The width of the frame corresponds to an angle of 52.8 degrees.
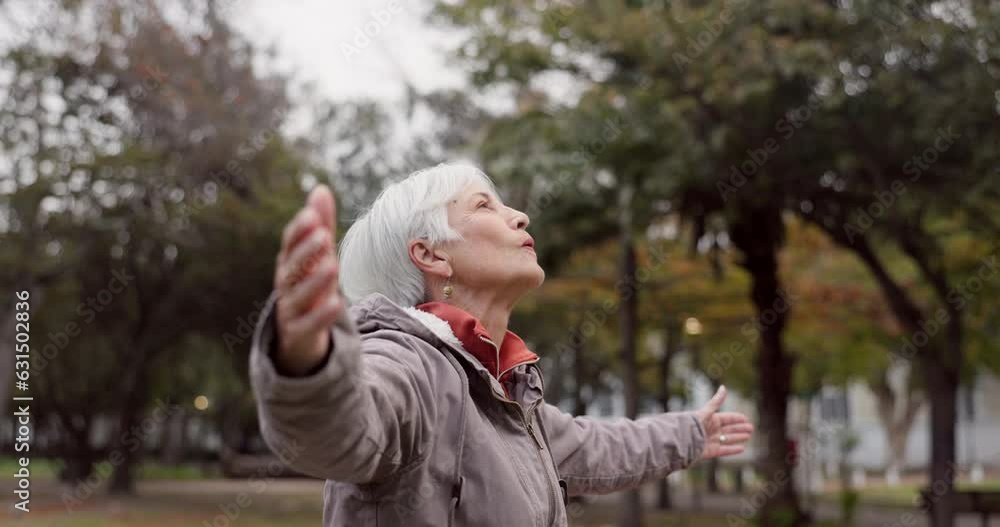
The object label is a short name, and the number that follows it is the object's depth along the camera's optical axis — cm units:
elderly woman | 138
